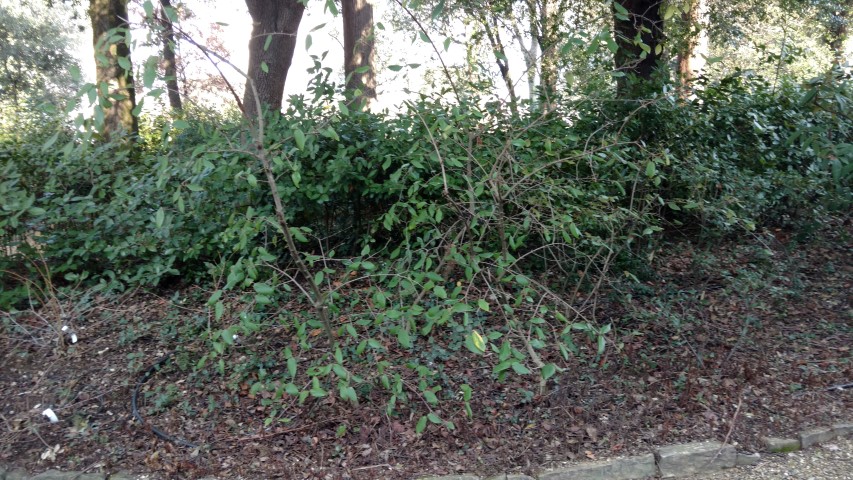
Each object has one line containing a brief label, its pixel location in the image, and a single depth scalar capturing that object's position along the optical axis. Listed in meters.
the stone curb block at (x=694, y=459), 3.97
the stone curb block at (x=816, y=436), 4.16
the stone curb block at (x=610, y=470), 3.89
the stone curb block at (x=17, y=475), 3.98
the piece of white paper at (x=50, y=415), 4.37
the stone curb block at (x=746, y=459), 4.02
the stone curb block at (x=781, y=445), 4.11
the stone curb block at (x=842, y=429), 4.23
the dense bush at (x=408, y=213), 4.28
